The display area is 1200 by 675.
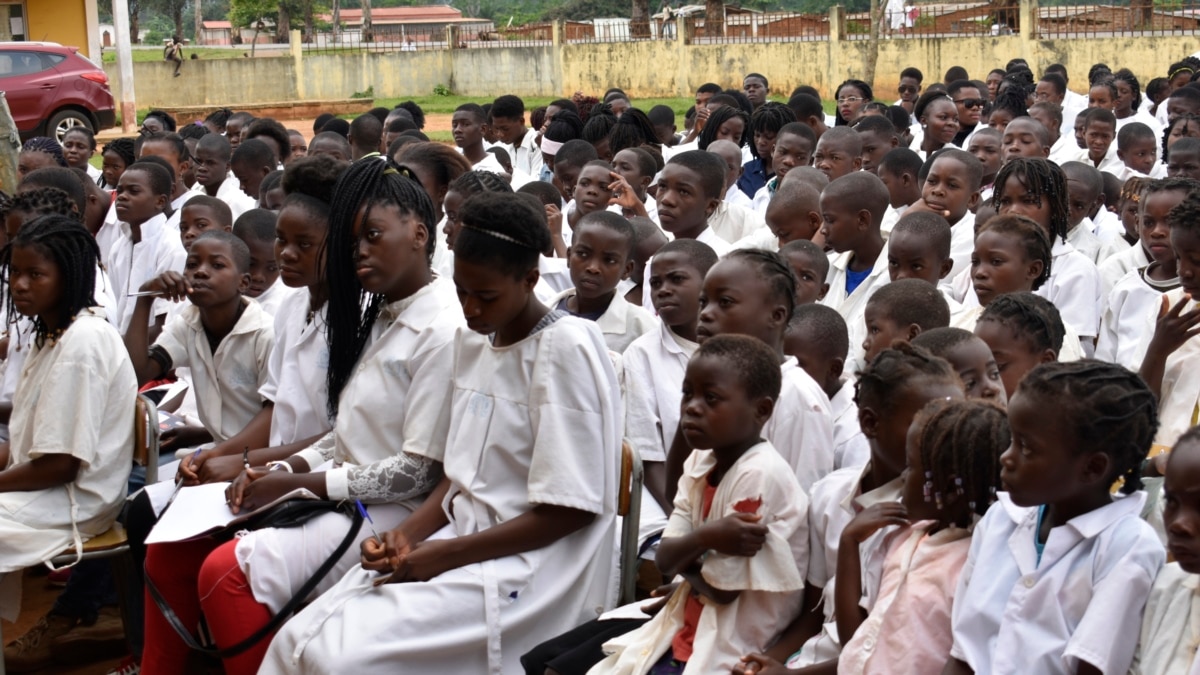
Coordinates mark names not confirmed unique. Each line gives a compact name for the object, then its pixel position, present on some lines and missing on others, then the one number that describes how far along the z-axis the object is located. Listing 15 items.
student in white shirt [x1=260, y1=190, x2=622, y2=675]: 3.11
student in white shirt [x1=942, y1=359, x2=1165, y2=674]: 2.35
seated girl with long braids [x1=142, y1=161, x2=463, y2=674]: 3.29
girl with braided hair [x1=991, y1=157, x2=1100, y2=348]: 4.86
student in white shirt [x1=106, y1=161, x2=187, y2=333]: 6.29
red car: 19.20
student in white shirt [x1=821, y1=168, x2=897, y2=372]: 5.14
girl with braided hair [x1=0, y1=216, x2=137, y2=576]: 3.88
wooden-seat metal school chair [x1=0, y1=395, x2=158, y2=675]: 3.94
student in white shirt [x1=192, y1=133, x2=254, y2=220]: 7.83
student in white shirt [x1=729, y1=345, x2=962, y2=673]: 2.85
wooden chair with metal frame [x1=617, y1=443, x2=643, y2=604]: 3.30
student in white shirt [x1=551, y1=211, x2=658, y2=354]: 4.61
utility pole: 24.36
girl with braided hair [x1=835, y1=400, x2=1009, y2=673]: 2.57
